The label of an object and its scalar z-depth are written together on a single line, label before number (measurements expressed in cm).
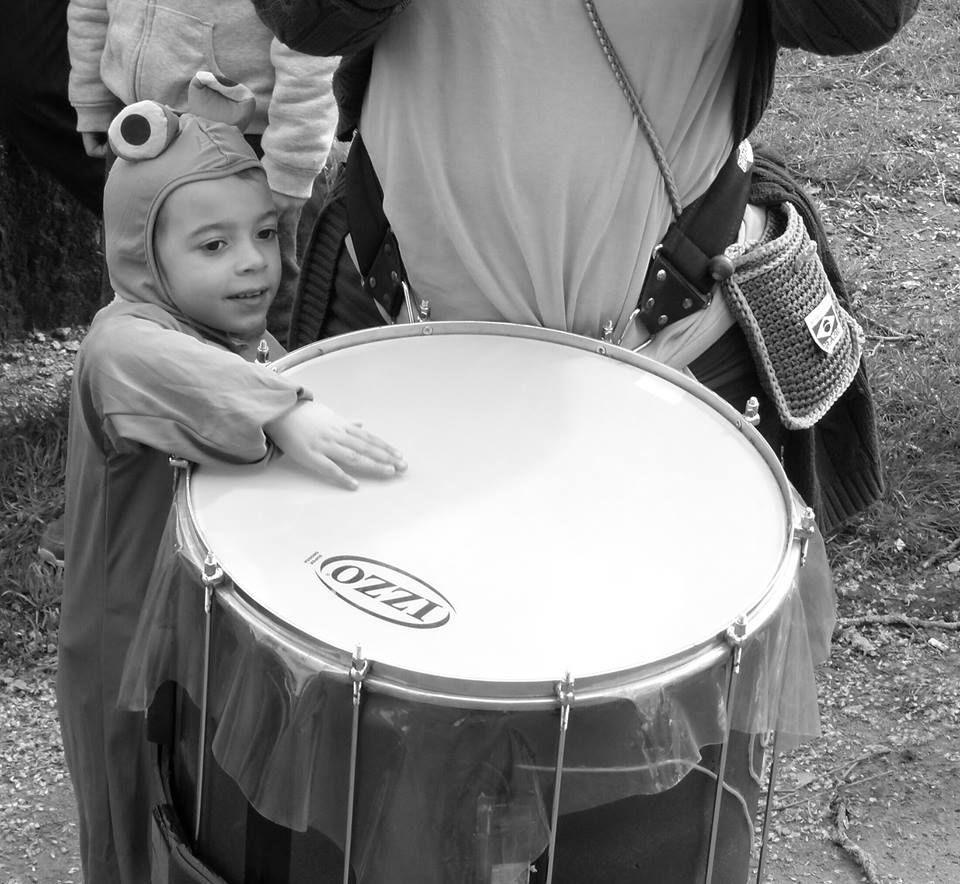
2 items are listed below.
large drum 200
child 219
